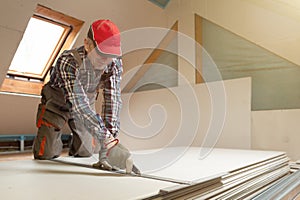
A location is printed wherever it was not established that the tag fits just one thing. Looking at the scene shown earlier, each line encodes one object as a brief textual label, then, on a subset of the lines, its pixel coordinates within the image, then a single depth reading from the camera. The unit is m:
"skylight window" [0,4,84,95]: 2.78
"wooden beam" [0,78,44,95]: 2.89
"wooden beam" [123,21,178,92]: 3.45
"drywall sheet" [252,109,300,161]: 2.49
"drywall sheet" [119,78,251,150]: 2.77
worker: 1.43
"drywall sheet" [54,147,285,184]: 1.43
